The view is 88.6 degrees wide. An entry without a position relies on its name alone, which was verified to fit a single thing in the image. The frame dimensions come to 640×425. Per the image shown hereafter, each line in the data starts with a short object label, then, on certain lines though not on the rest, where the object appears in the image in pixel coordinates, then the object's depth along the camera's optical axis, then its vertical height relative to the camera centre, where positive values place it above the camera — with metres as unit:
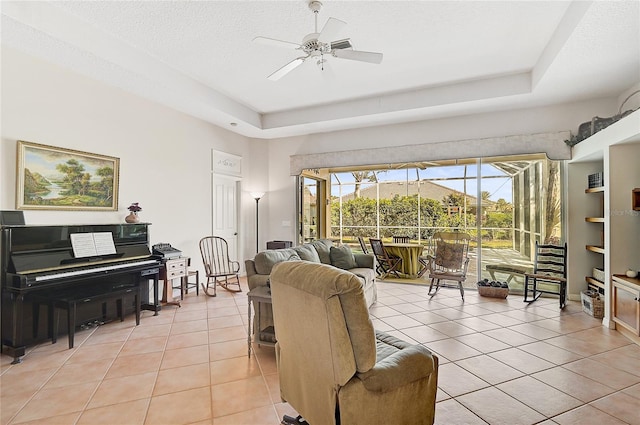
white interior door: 6.22 +0.11
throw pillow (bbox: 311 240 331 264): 4.69 -0.50
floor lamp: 6.89 +0.44
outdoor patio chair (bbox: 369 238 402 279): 6.85 -0.95
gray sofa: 3.16 -0.57
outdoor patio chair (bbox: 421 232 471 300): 5.40 -0.66
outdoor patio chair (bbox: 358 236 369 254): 7.36 -0.67
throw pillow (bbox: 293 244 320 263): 4.02 -0.46
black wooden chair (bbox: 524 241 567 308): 4.52 -0.78
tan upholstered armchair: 1.60 -0.77
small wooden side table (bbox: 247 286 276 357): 2.90 -0.88
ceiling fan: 2.70 +1.52
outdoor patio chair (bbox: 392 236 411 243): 7.48 -0.52
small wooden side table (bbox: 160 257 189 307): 4.61 -0.84
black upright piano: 3.02 -0.56
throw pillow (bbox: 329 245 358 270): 4.72 -0.61
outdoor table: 6.90 -0.83
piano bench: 3.20 -0.87
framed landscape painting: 3.43 +0.42
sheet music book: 3.54 -0.32
